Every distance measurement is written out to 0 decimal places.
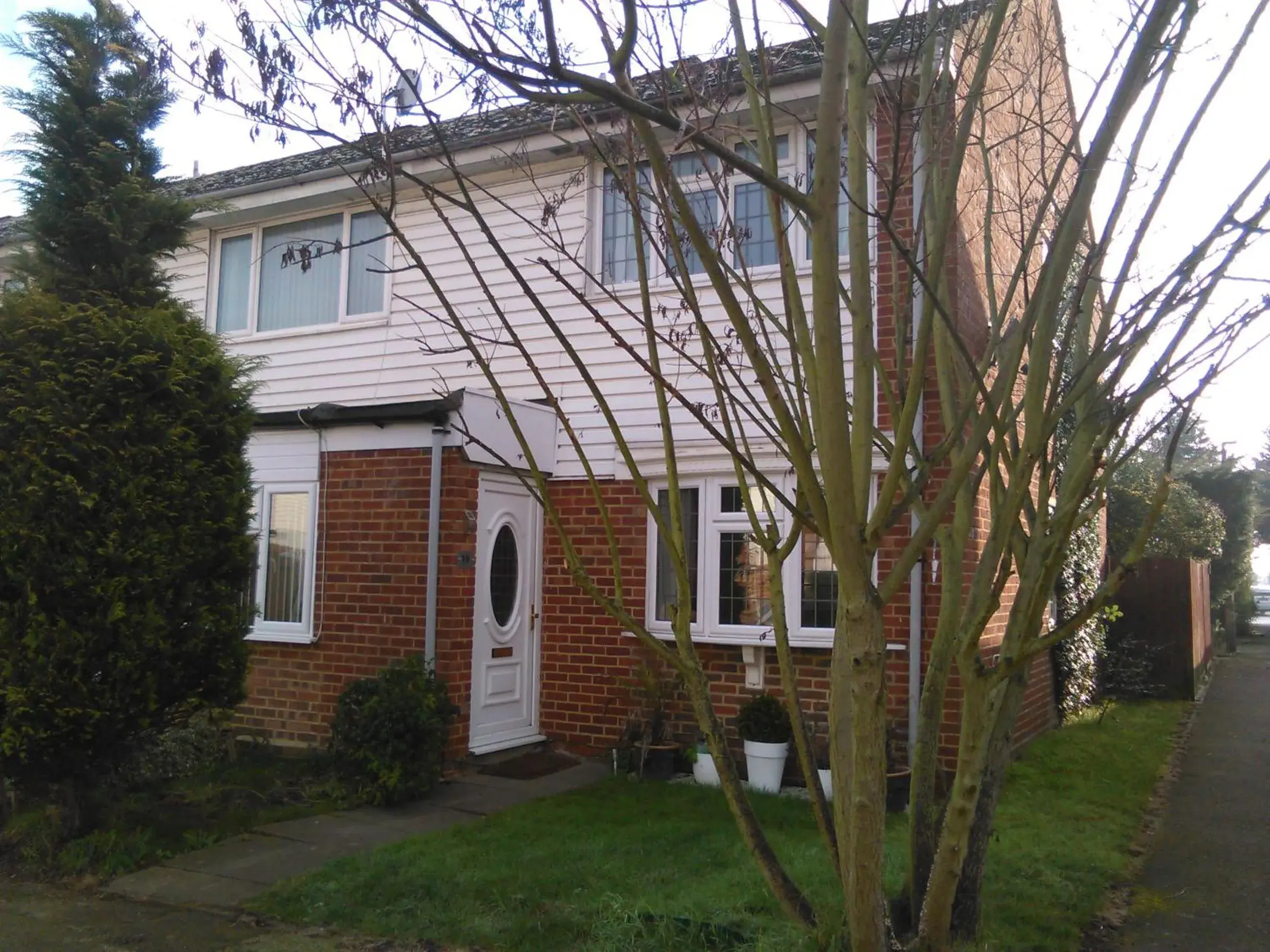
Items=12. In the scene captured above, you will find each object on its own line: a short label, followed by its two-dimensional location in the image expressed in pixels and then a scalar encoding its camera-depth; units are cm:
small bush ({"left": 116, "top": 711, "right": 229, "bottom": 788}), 653
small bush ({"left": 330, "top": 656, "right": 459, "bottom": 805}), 693
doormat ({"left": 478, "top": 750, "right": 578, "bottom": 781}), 804
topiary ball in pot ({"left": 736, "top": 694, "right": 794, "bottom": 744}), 756
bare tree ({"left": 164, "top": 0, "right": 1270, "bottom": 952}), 281
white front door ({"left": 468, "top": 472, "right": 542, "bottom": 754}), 850
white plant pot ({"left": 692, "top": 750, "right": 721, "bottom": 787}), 765
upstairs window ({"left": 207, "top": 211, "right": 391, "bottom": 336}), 1040
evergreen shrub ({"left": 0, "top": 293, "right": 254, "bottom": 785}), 558
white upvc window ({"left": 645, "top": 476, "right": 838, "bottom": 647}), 795
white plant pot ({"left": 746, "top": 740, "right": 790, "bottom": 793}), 748
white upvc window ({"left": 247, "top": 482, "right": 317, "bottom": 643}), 914
